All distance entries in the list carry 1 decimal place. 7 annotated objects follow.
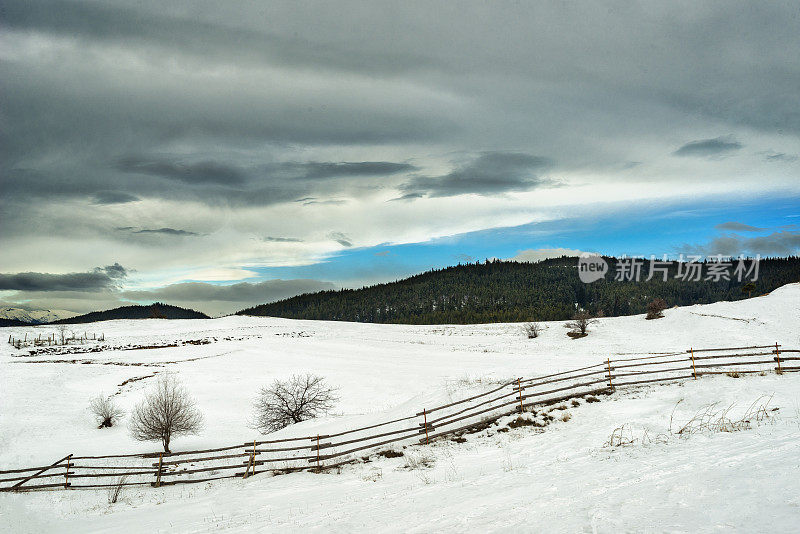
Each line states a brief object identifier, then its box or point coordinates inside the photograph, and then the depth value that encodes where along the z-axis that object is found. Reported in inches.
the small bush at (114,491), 762.6
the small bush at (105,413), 1349.7
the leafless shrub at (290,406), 1263.5
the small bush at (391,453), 771.4
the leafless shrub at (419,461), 669.9
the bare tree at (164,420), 1132.5
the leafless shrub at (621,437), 604.4
